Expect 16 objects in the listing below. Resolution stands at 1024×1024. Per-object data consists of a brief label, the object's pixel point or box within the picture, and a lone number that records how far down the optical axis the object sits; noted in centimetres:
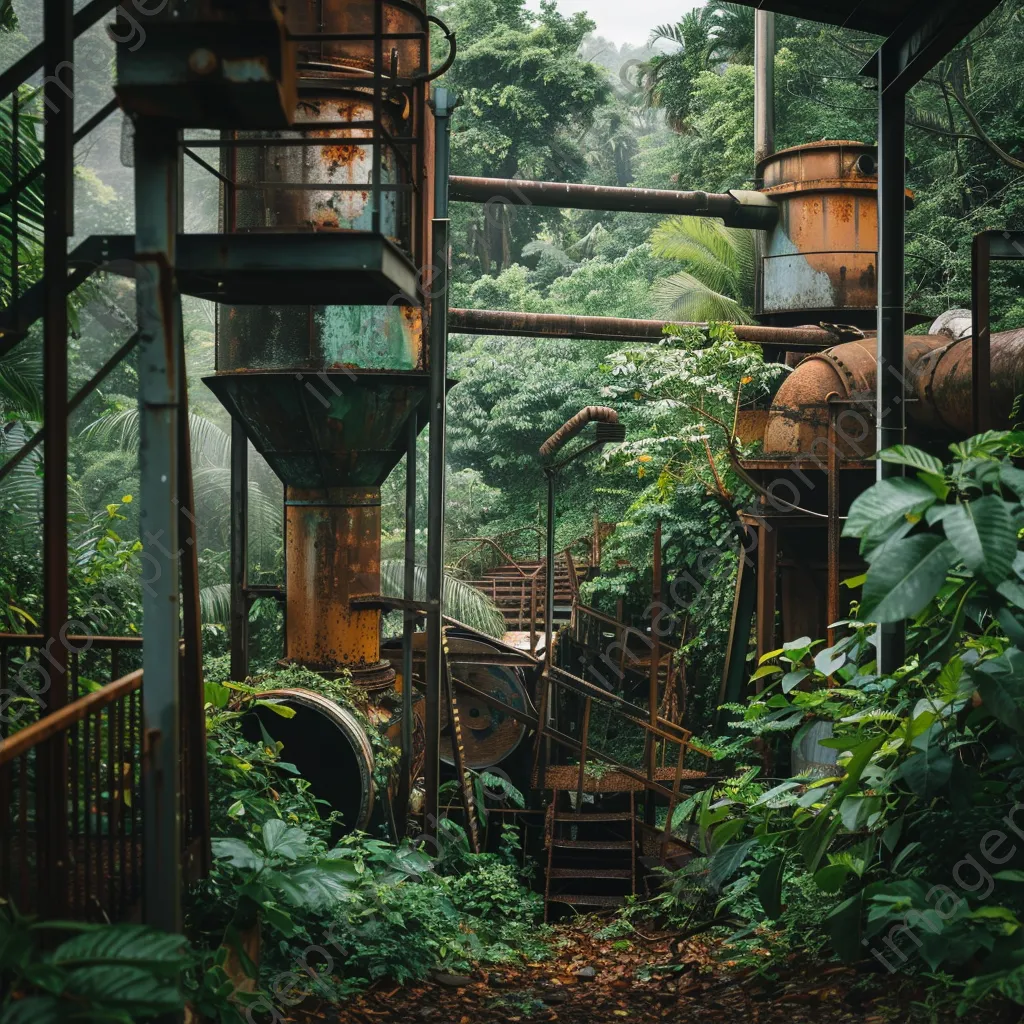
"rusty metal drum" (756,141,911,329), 1412
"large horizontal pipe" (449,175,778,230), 1396
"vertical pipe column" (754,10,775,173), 1873
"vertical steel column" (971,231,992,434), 646
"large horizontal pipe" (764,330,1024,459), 804
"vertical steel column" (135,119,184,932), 361
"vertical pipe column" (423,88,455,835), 848
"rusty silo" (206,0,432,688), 791
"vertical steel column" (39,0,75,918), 384
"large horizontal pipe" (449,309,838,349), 1272
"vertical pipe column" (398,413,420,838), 873
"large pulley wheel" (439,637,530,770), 1146
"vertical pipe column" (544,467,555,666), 1083
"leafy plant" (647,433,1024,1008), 360
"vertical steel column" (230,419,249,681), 891
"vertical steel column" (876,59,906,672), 653
